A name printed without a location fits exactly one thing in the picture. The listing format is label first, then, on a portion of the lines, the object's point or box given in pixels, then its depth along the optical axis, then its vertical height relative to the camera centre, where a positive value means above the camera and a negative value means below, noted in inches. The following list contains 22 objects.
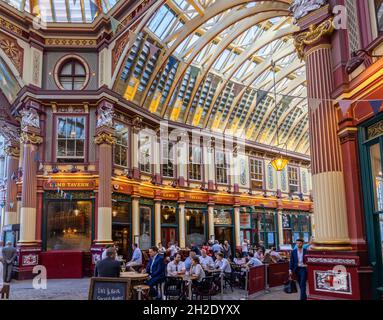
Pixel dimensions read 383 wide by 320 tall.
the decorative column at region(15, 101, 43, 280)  592.7 +55.0
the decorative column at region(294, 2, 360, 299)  269.4 +34.6
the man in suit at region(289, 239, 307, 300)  375.6 -44.4
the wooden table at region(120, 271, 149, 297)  343.4 -48.6
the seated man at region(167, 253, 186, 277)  395.5 -45.7
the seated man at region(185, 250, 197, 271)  406.7 -43.5
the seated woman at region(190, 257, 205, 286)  378.6 -48.3
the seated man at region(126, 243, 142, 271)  530.3 -45.8
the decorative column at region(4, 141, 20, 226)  722.8 +86.3
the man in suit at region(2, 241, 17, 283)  532.5 -44.9
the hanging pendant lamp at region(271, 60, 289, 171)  652.7 +99.7
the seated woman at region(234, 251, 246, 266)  534.6 -57.5
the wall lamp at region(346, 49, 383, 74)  265.6 +112.8
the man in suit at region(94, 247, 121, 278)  283.3 -31.0
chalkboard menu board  258.1 -43.5
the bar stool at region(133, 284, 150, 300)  318.0 -54.0
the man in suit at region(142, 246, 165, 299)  372.2 -47.9
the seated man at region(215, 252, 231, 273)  448.1 -49.6
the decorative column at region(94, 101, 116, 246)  615.8 +92.4
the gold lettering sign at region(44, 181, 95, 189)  631.8 +68.6
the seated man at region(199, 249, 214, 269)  447.5 -46.4
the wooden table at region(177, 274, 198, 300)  364.5 -53.0
